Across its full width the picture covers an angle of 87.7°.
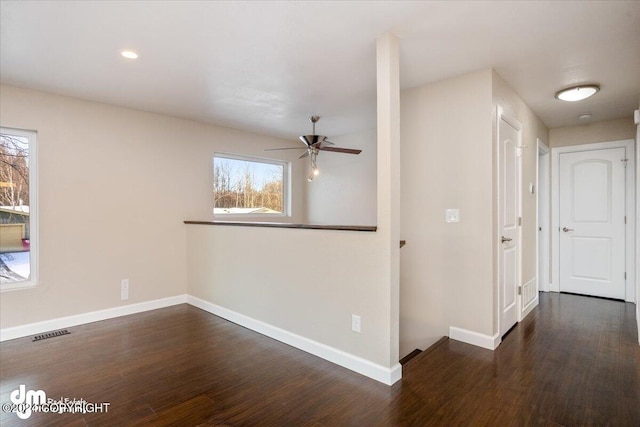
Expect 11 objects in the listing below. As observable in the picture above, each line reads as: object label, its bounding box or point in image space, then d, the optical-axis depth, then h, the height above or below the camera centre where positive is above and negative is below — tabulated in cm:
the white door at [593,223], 434 -16
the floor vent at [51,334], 310 -115
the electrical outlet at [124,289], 380 -86
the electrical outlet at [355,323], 245 -82
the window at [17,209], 318 +5
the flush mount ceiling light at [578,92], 317 +115
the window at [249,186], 488 +43
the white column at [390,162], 226 +34
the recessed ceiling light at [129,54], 251 +122
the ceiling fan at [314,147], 373 +75
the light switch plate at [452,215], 297 -3
